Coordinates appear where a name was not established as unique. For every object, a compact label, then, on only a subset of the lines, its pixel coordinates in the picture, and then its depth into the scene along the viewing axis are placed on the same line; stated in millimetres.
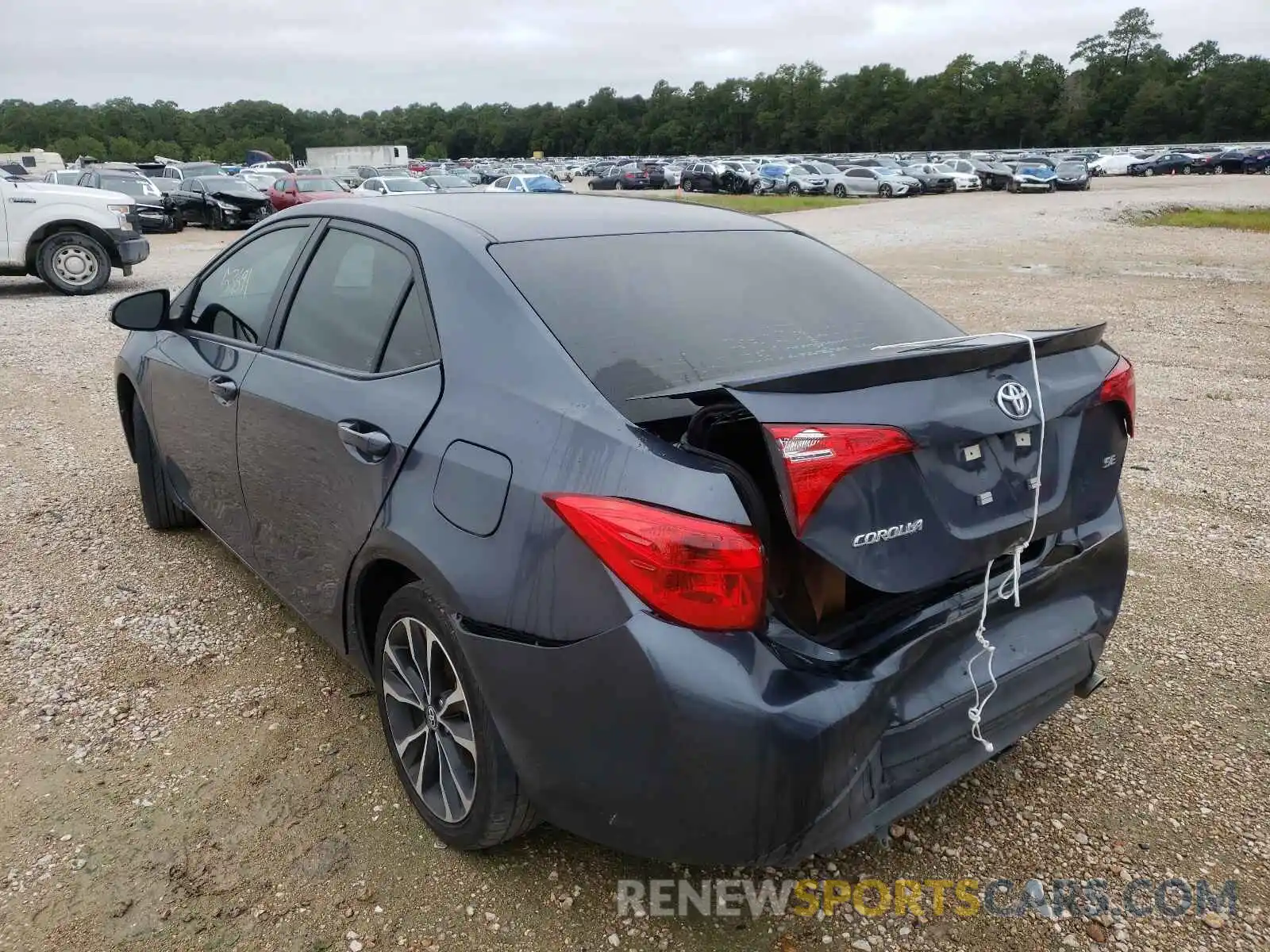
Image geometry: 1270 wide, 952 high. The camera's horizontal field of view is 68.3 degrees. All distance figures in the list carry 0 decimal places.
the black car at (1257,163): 52875
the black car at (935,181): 43094
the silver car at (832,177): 42125
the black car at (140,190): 21672
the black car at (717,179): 44844
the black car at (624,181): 49562
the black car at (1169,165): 55031
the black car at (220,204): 25438
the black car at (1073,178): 40188
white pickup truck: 11982
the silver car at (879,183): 40969
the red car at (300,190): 24422
